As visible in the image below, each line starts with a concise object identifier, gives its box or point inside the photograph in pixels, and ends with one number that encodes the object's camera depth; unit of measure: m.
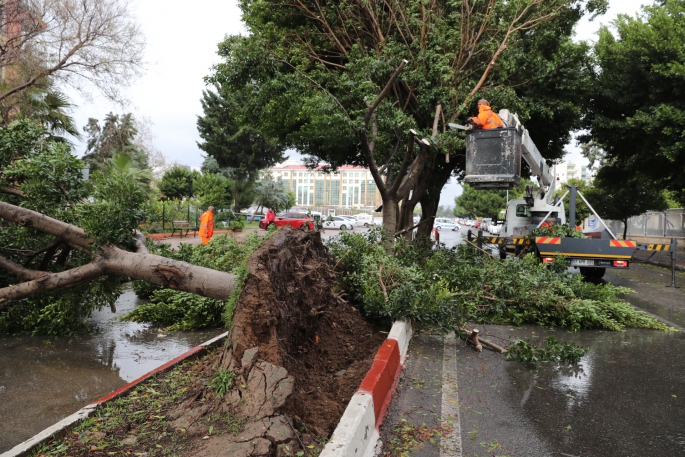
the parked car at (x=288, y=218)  30.87
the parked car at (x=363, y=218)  62.22
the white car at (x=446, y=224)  57.84
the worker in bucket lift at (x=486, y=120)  8.43
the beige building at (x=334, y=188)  130.12
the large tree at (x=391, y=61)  9.54
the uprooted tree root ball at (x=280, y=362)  2.99
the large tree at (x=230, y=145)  41.31
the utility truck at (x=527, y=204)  8.38
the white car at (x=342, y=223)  46.86
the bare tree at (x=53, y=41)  14.24
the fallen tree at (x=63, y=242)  5.58
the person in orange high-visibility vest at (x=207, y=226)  14.29
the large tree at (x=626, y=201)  24.58
